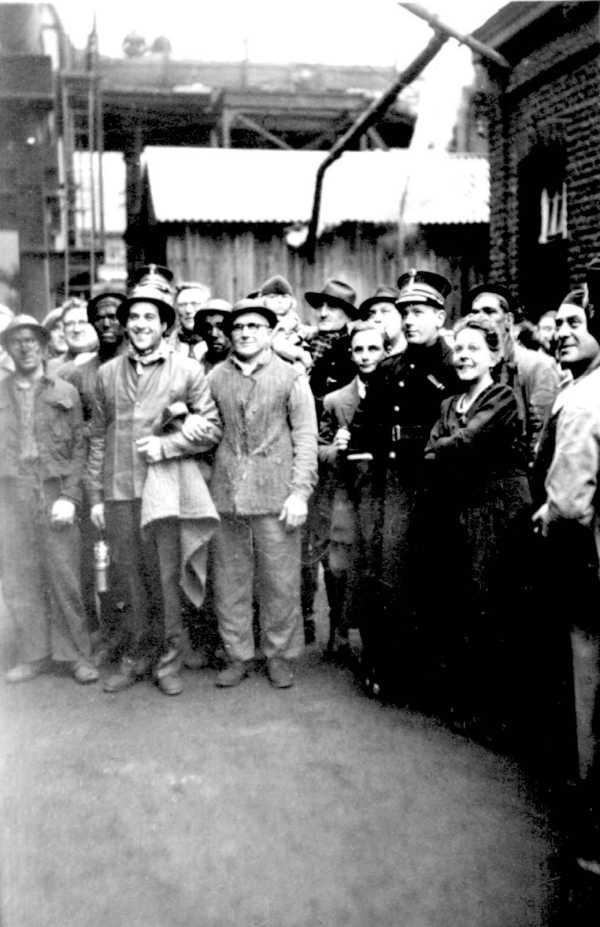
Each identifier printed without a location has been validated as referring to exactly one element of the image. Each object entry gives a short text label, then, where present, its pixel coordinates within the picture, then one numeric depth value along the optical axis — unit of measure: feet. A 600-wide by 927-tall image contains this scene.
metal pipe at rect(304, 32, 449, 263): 36.29
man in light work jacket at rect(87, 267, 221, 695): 18.24
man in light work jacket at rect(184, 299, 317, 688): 18.62
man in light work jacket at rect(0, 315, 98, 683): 18.33
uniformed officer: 17.16
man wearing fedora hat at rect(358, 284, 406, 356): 20.43
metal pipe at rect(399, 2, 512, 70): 33.76
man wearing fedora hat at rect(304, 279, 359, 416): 22.22
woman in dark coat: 15.40
